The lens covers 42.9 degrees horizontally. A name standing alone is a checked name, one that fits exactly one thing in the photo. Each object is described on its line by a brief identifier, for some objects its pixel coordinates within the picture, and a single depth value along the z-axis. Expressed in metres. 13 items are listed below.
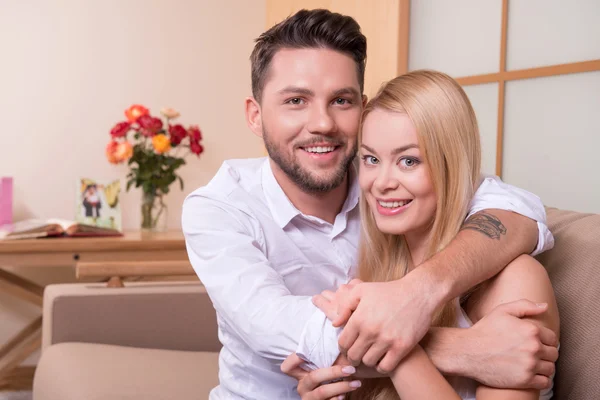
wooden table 3.19
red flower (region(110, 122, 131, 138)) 3.57
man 1.19
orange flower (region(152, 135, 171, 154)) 3.54
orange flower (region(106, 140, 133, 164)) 3.54
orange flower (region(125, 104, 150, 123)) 3.60
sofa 1.35
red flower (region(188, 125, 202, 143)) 3.67
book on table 3.22
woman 1.29
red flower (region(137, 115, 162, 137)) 3.56
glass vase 3.62
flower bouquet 3.55
